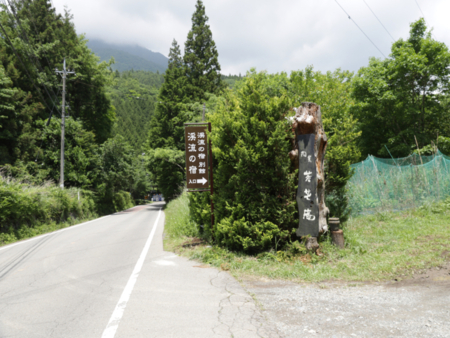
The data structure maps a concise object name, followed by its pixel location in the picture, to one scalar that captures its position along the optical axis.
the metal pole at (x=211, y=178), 7.91
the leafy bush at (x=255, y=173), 6.47
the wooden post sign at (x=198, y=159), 8.23
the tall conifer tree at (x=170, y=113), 29.16
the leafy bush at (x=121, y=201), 34.99
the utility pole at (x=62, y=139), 19.90
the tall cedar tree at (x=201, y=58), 31.30
